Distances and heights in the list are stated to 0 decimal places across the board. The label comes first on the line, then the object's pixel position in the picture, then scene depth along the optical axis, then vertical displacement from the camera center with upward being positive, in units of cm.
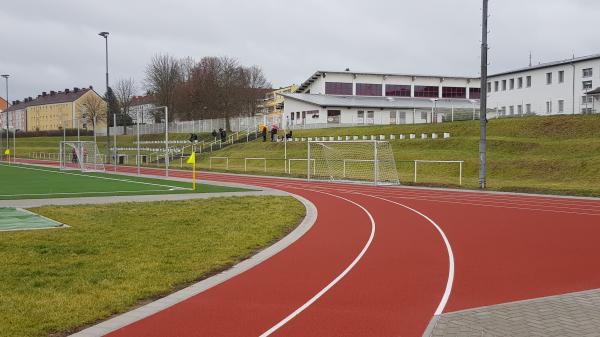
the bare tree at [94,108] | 10475 +710
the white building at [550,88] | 5666 +604
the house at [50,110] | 12900 +856
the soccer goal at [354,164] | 3103 -117
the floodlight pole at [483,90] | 2555 +240
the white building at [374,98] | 6594 +593
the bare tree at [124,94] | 10425 +915
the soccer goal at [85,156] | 4303 -99
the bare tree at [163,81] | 8850 +986
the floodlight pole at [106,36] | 4578 +867
